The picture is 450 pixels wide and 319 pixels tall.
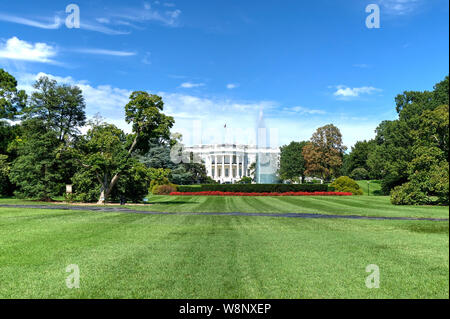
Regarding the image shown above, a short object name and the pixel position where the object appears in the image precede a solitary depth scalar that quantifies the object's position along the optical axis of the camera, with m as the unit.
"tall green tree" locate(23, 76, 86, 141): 42.91
